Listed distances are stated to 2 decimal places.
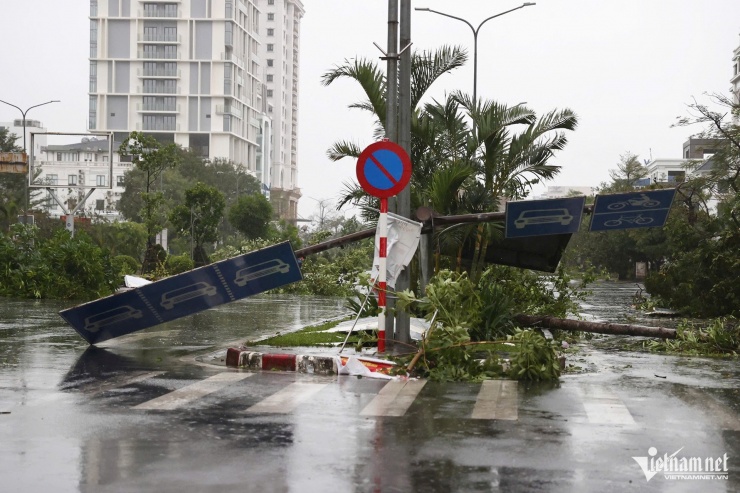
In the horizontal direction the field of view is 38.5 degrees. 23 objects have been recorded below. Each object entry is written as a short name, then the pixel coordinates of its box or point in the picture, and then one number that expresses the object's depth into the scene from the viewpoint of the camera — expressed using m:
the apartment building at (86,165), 121.28
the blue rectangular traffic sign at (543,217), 15.10
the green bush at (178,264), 50.59
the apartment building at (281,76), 182.62
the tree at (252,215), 78.62
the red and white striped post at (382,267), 13.38
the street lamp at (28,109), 61.83
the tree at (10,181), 80.95
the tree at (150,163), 49.69
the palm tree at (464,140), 19.91
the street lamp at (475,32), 37.56
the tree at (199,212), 62.44
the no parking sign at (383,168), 13.21
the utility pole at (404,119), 14.22
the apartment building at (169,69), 146.12
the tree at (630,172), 84.25
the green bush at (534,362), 11.93
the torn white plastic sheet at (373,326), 15.28
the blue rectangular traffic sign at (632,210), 15.06
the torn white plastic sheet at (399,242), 13.74
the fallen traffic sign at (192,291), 14.20
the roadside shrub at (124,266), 31.52
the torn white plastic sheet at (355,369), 12.15
